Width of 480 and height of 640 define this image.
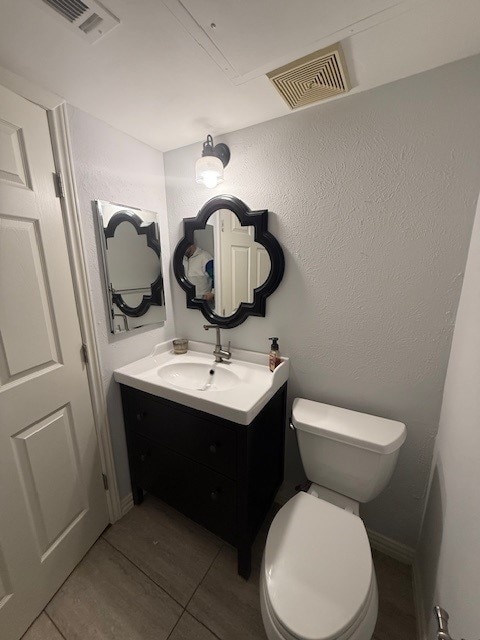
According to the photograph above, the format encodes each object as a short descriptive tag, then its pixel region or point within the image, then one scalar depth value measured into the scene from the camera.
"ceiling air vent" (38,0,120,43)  0.65
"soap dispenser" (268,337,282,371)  1.33
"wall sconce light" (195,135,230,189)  1.20
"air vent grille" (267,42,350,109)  0.84
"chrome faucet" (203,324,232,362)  1.47
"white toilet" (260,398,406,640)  0.72
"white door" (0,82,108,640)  0.90
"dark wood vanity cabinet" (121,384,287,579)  1.07
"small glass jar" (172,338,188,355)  1.62
